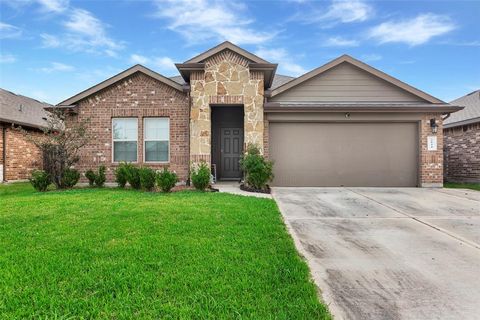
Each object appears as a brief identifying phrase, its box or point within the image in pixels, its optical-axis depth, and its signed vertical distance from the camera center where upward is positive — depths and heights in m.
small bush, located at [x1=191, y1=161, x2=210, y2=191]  8.87 -0.60
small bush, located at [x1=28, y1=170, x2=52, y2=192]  9.11 -0.67
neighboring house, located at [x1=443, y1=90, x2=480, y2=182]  12.29 +0.61
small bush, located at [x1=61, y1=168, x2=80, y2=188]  9.46 -0.62
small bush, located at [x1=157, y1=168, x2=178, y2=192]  8.52 -0.63
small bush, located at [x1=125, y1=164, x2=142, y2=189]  9.36 -0.55
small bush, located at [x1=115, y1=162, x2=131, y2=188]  9.45 -0.53
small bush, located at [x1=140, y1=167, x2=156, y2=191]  8.91 -0.59
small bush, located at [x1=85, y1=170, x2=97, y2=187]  9.90 -0.58
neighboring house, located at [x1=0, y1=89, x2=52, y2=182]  12.94 +0.81
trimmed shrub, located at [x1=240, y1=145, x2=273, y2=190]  9.17 -0.36
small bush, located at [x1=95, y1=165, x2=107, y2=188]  9.80 -0.61
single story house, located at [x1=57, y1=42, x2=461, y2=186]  10.16 +1.45
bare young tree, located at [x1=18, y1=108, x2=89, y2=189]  9.34 +0.49
